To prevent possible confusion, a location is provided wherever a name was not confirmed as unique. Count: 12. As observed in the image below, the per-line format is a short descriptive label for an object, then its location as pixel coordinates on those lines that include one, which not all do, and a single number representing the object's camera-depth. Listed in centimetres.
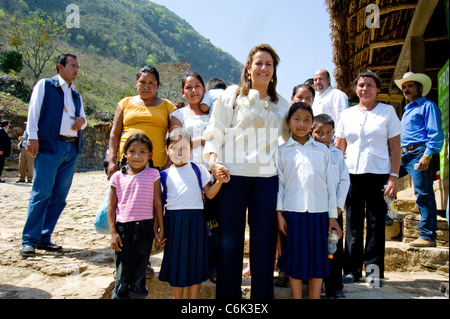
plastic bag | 248
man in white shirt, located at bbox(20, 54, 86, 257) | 293
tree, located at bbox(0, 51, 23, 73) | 2046
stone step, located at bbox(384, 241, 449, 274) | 323
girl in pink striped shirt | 223
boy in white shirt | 233
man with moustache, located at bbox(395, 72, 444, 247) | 327
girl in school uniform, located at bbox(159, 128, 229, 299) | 219
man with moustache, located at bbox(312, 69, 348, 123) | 350
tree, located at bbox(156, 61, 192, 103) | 3297
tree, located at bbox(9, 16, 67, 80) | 2256
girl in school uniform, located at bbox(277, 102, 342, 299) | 216
